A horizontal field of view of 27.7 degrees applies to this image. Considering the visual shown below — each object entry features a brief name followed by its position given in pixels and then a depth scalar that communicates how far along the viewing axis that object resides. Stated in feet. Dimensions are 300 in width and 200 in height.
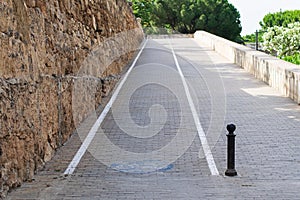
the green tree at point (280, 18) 305.67
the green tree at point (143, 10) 241.53
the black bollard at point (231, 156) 28.04
